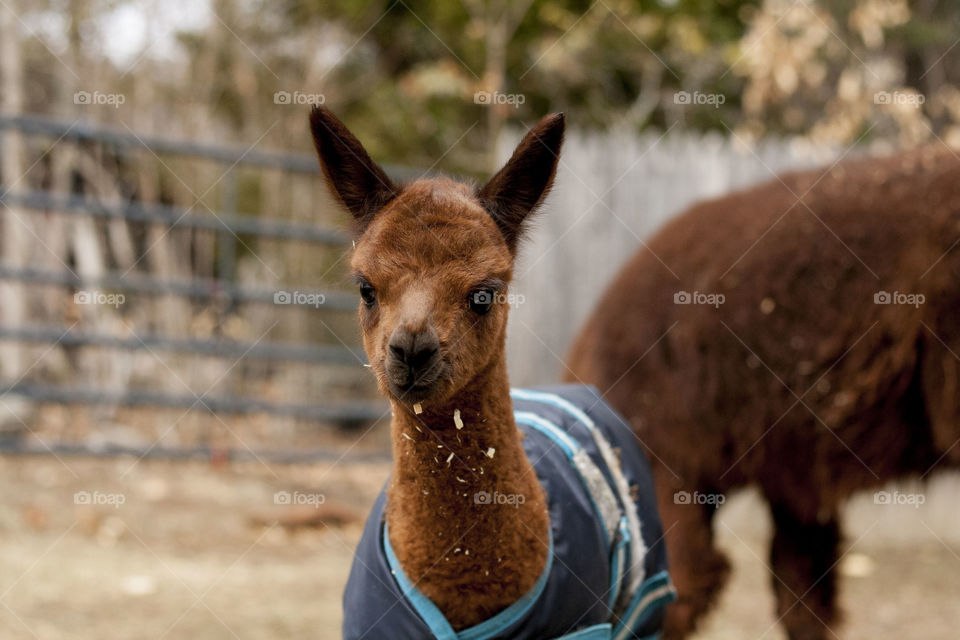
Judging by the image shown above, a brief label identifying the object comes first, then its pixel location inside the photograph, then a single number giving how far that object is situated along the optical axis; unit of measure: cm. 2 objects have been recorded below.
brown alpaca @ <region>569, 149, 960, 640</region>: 376
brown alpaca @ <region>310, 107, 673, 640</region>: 227
